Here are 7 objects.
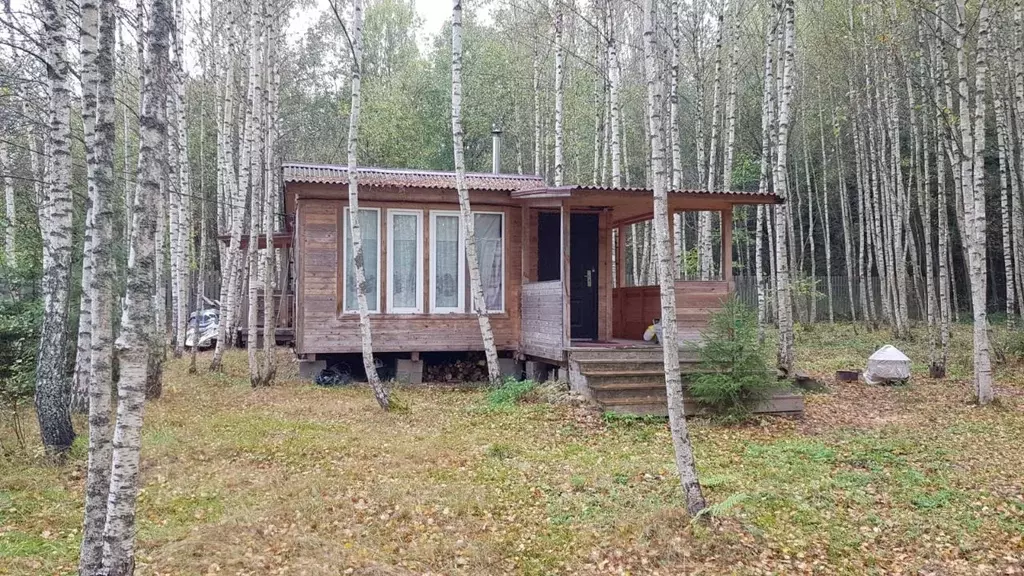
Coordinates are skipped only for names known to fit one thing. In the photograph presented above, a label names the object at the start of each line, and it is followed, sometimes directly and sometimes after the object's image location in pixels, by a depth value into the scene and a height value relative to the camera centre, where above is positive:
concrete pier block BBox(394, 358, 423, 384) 10.79 -1.03
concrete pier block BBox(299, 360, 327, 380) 10.73 -0.95
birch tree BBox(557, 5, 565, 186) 12.28 +3.56
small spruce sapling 7.58 -0.70
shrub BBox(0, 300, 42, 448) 7.88 -0.44
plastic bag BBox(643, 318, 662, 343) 9.58 -0.42
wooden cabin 10.17 +0.62
